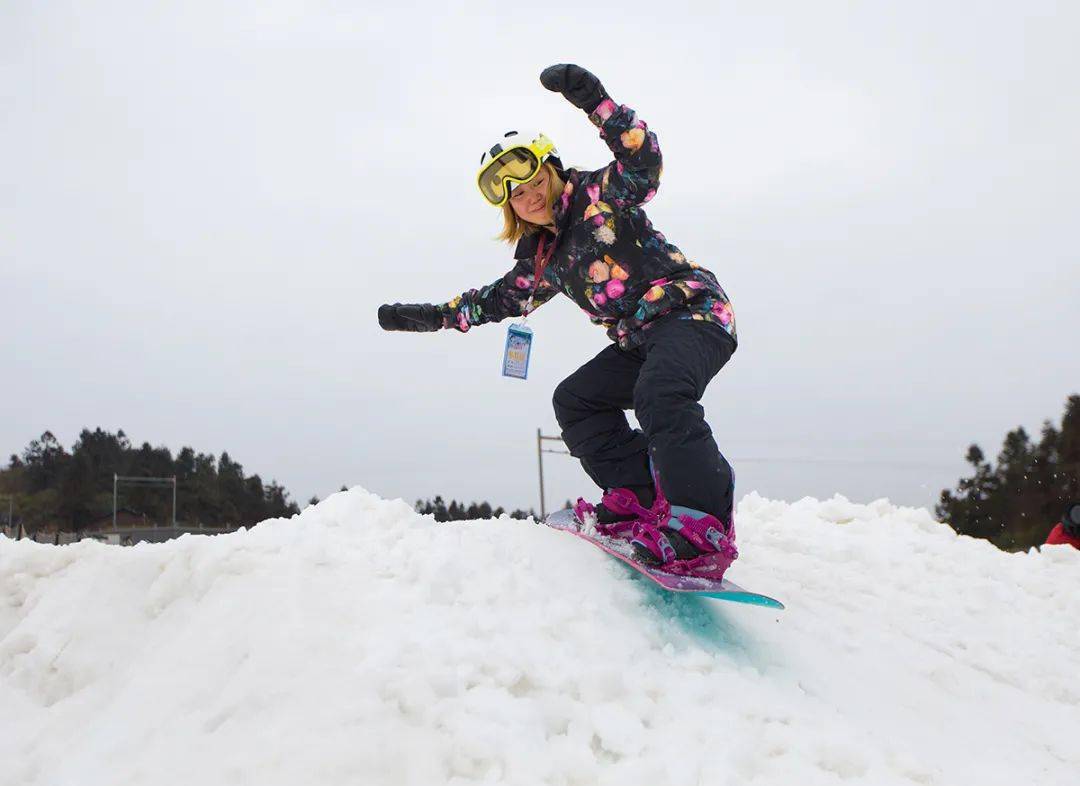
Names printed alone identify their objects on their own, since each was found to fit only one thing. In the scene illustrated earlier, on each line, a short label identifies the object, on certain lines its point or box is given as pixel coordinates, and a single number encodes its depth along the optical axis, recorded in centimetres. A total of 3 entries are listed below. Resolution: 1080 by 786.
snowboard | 295
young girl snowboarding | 316
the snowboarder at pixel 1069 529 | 660
